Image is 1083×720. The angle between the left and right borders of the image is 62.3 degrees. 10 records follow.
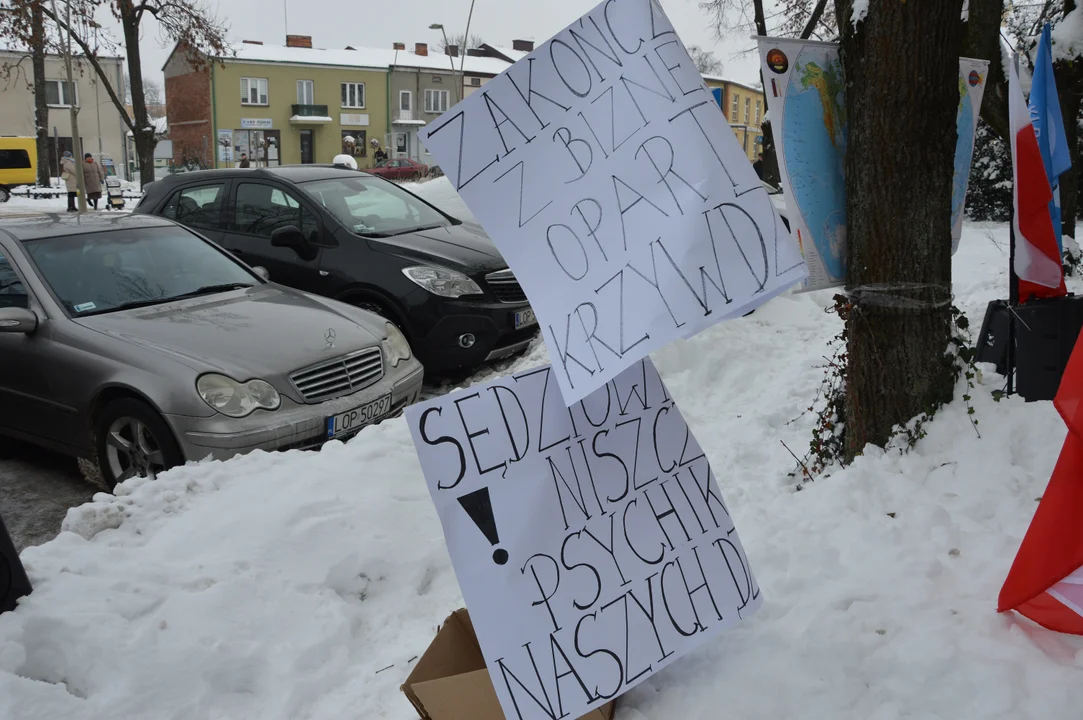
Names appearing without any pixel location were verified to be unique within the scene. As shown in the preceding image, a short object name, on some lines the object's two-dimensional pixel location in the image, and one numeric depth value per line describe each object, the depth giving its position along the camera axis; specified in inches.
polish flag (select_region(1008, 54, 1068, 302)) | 123.6
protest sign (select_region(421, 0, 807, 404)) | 79.3
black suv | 259.6
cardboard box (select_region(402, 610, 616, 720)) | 90.2
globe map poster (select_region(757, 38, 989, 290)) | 133.6
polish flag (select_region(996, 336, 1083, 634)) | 93.2
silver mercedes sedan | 175.6
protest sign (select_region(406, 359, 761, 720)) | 87.0
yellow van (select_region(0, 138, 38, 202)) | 1299.2
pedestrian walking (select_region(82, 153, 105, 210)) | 971.9
